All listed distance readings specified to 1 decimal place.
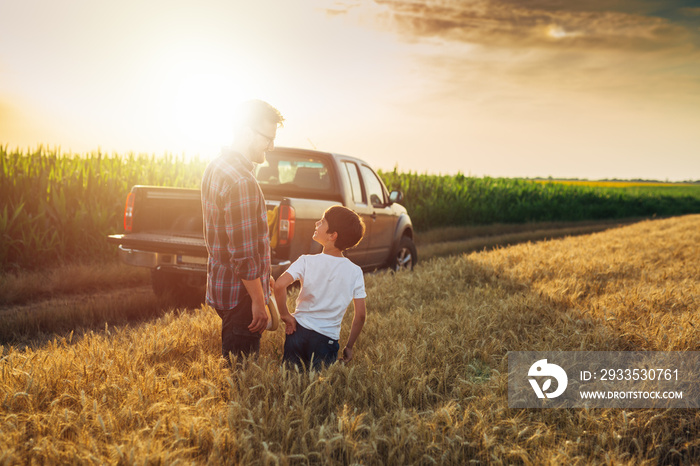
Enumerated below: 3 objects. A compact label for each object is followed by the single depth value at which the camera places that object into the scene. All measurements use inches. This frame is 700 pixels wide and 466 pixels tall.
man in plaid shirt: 128.2
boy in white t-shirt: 137.1
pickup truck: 235.6
